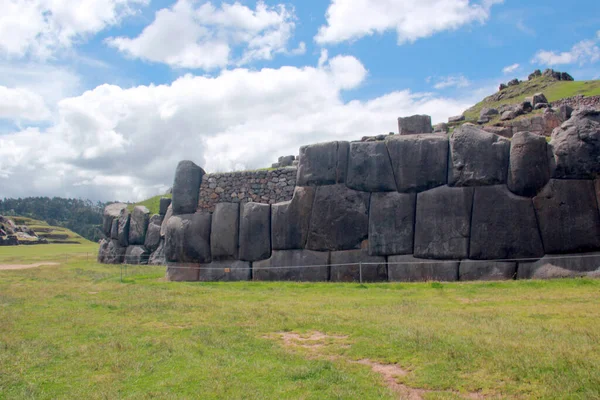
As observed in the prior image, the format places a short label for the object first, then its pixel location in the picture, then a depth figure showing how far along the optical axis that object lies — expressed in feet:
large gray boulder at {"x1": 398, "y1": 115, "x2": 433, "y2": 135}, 68.28
